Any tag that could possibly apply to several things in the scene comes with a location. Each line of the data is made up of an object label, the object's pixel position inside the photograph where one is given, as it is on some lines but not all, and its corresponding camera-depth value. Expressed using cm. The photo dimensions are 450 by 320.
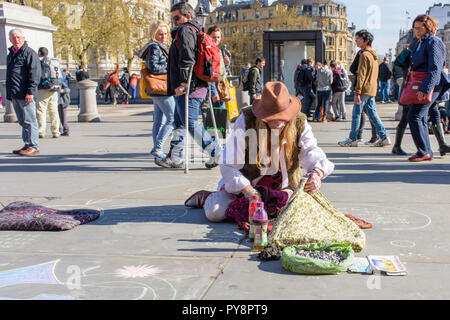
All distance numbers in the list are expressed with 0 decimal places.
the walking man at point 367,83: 908
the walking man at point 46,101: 1092
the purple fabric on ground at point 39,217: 438
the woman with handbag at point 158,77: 749
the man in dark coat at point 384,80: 2085
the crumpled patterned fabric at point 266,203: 437
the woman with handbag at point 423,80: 739
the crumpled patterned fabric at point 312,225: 373
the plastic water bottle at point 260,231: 370
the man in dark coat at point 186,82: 679
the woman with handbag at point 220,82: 739
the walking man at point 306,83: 1494
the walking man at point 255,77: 1418
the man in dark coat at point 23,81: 888
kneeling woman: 403
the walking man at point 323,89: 1486
